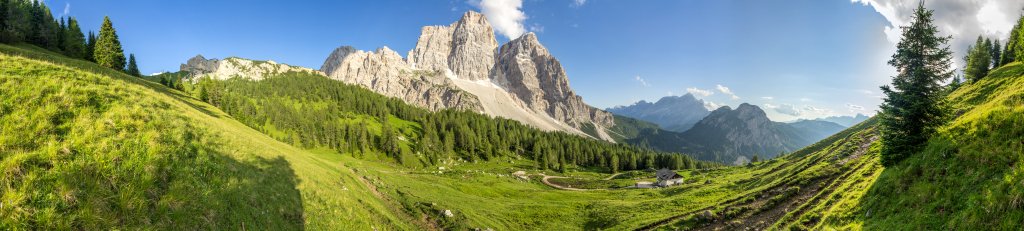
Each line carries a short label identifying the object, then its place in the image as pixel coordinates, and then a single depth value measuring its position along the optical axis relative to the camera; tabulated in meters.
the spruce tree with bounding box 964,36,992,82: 85.14
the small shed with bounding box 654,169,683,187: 111.56
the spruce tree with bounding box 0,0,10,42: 91.64
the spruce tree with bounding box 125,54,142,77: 142.12
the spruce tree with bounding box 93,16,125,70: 100.69
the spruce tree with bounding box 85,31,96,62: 109.06
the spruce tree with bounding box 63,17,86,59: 109.56
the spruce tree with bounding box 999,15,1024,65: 88.44
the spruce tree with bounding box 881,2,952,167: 32.00
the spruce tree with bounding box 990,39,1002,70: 108.11
